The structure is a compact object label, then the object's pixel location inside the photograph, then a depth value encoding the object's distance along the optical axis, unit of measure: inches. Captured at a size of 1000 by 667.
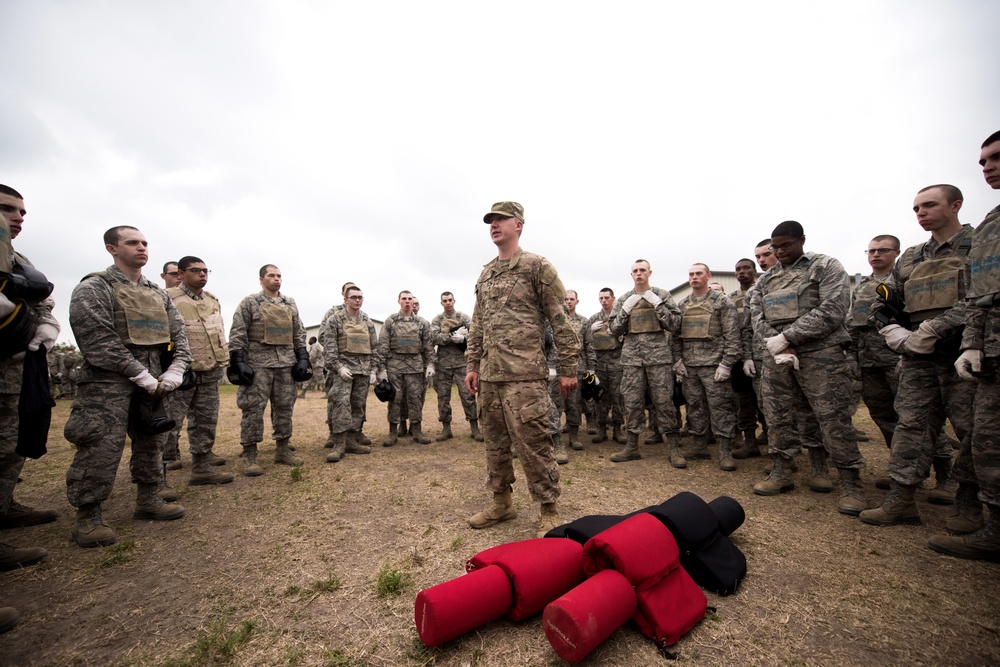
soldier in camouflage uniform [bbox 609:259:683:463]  247.0
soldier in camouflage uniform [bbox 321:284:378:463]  283.4
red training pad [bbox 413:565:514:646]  83.2
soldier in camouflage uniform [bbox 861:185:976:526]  138.5
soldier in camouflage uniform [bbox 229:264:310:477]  236.7
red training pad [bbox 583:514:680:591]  89.1
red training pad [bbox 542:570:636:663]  76.2
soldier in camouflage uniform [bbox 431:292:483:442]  337.4
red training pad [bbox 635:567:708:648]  86.7
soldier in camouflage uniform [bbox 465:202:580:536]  144.3
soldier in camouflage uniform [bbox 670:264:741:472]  232.2
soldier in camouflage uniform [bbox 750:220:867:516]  167.5
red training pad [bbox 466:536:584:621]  92.1
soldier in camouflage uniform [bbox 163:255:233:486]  220.2
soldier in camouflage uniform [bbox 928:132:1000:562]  116.8
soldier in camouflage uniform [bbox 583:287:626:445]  319.3
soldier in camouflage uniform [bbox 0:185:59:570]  127.5
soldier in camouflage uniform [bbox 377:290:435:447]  325.4
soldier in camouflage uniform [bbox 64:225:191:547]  145.5
